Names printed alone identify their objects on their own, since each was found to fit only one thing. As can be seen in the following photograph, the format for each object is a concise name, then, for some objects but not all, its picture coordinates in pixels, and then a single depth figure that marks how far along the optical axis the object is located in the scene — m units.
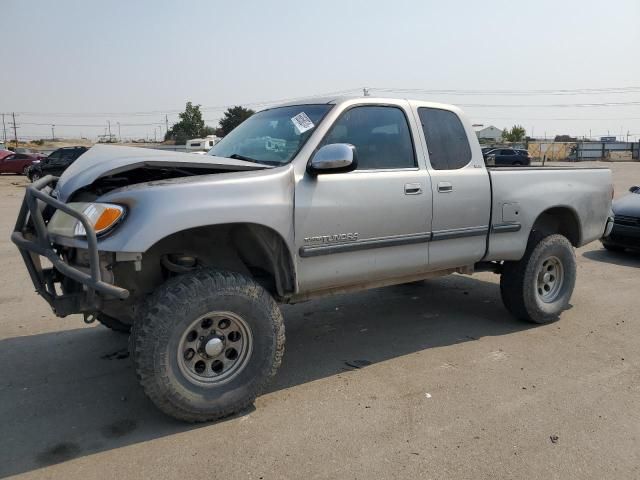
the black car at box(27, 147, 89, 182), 22.45
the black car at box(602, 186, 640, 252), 8.01
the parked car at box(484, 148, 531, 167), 33.22
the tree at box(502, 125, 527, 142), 82.00
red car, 28.26
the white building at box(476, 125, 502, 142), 104.45
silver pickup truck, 3.06
